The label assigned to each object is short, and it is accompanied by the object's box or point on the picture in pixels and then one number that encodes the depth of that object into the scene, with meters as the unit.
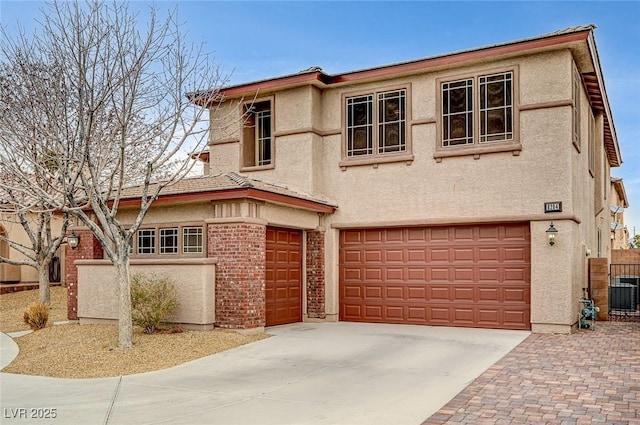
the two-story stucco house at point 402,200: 12.30
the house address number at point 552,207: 12.30
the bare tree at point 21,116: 10.41
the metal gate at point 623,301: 15.42
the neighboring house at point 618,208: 26.74
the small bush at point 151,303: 11.47
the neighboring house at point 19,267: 23.12
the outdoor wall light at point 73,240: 14.47
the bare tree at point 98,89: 9.99
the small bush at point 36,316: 13.59
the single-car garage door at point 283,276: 13.35
